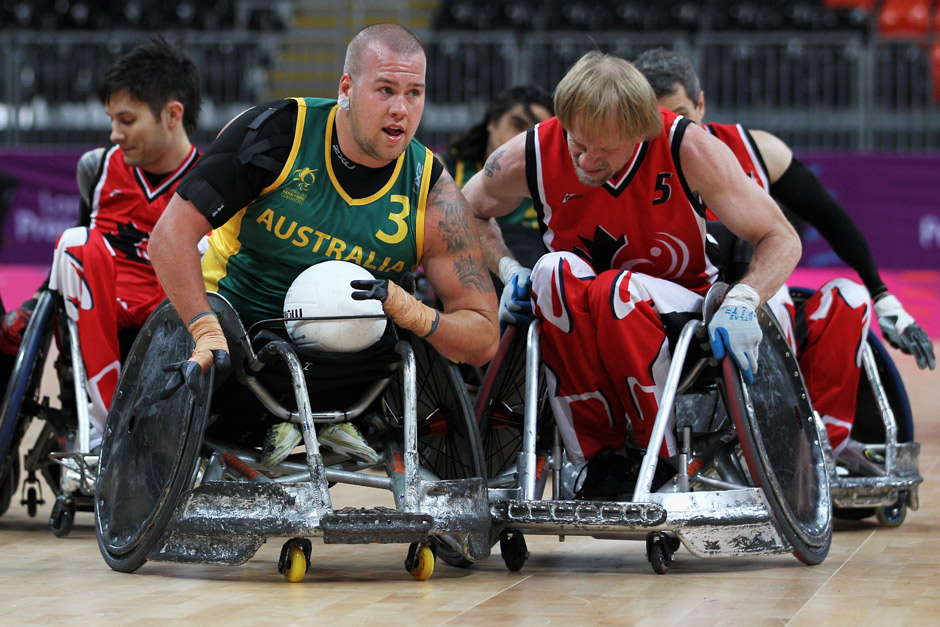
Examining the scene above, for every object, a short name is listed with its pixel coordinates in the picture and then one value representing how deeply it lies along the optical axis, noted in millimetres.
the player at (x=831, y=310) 9469
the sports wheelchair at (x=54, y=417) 9022
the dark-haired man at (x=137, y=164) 10156
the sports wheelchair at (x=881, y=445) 9289
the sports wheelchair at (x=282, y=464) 7145
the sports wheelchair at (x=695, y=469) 7359
